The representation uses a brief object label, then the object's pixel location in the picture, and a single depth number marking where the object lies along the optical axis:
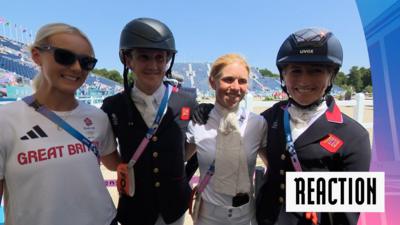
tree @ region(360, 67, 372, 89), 62.09
